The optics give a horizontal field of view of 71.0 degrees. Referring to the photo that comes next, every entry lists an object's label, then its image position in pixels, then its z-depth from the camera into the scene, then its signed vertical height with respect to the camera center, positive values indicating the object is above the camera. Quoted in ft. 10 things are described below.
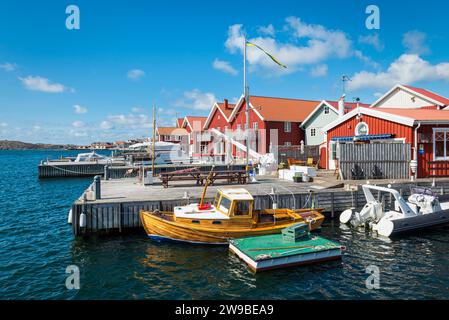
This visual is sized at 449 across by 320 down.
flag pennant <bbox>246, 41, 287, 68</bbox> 86.28 +29.00
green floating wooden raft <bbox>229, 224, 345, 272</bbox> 39.27 -11.93
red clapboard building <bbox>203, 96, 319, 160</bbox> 129.08 +17.17
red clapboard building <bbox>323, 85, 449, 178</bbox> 74.13 +7.21
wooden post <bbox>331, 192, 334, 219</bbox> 62.64 -9.28
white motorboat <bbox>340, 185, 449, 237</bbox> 52.85 -9.93
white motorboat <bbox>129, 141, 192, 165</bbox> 157.07 +3.13
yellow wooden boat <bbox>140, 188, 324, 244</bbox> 46.52 -9.49
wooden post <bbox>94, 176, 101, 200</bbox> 55.36 -4.74
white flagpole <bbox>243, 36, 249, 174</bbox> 78.64 +18.63
